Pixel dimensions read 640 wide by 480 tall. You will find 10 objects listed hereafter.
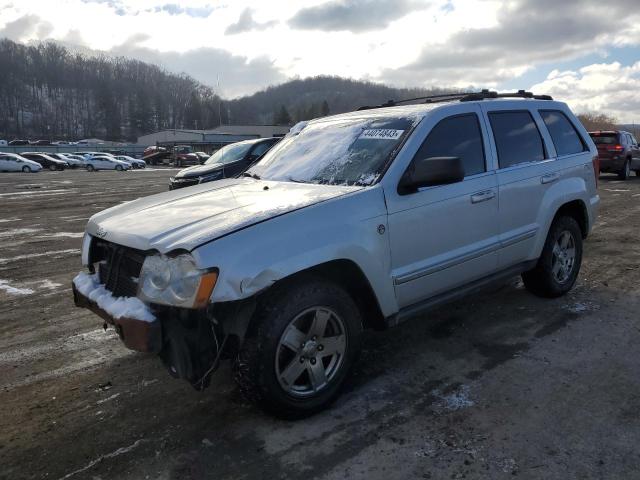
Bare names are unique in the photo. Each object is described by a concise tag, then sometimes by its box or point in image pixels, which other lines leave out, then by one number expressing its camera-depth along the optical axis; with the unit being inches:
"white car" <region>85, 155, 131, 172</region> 1806.1
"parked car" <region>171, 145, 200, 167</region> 1942.7
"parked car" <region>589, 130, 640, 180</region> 747.4
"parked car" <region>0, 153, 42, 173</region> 1619.1
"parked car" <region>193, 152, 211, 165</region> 1924.2
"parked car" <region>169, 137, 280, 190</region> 451.2
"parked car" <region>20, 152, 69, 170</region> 1827.0
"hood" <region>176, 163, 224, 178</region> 450.9
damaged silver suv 113.7
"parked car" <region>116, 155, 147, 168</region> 1920.5
